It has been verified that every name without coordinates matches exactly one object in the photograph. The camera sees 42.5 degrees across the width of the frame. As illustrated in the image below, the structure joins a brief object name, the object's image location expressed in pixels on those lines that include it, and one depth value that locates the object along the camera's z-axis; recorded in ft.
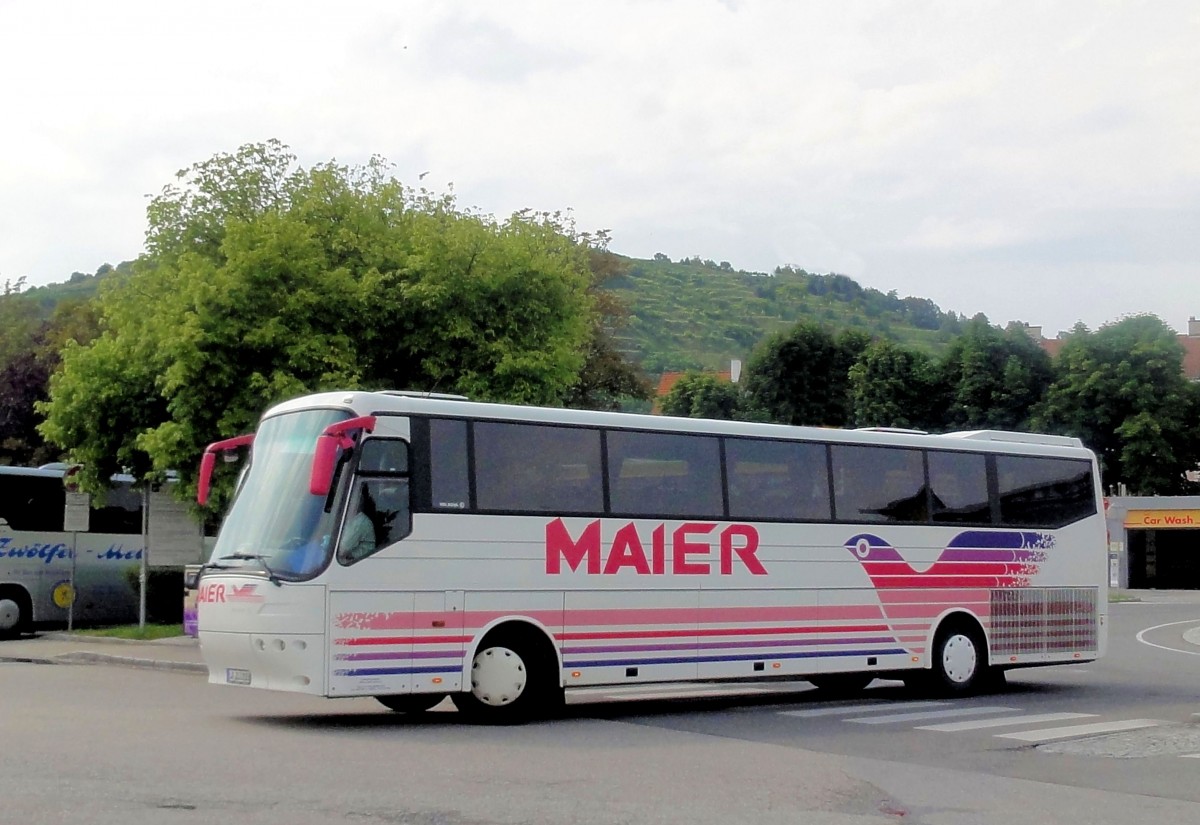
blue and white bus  100.63
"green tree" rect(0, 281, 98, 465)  152.56
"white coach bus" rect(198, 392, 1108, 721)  46.85
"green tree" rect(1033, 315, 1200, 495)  233.35
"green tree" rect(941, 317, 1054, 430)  245.04
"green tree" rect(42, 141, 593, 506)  84.02
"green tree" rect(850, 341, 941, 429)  249.55
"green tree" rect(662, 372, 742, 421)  303.89
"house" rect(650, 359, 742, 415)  322.90
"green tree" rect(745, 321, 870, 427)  267.80
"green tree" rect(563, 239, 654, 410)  172.65
